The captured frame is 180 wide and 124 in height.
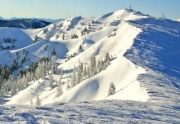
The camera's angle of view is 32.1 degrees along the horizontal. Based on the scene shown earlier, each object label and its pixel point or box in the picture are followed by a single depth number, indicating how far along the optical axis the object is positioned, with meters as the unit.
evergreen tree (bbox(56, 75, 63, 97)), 113.89
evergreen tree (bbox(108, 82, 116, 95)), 76.22
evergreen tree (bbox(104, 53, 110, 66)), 119.71
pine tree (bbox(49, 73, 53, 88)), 149.50
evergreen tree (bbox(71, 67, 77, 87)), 123.04
